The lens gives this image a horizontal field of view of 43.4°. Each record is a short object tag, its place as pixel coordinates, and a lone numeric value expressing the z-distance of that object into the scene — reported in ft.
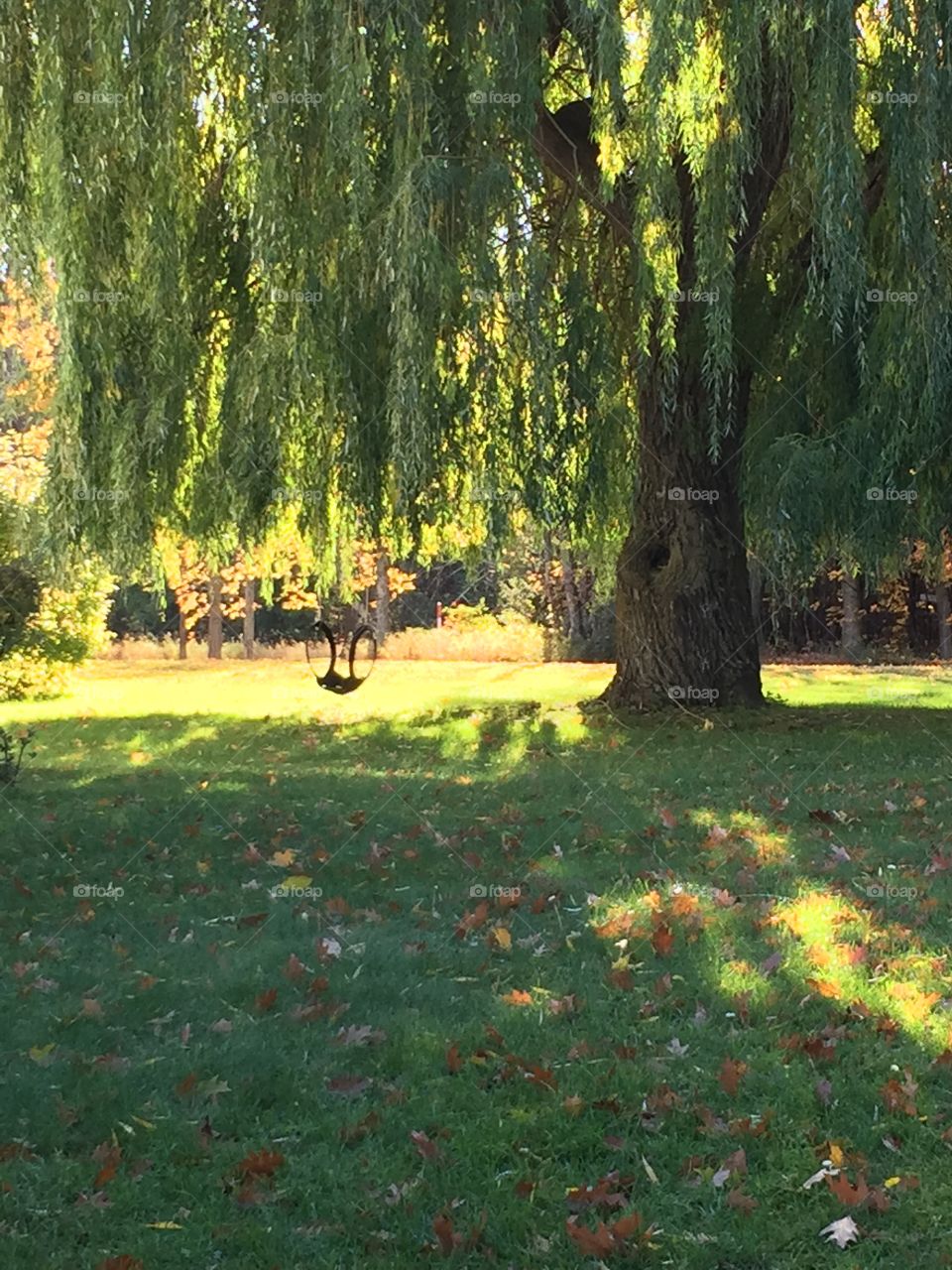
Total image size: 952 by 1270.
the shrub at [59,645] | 46.62
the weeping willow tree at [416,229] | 24.81
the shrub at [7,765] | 24.62
